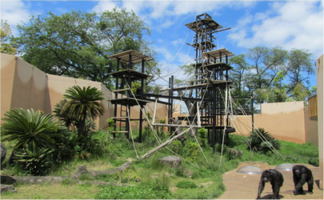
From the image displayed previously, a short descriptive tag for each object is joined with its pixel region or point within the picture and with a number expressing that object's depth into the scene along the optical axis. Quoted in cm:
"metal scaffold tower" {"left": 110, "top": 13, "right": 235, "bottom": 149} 1548
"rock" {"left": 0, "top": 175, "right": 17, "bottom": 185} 720
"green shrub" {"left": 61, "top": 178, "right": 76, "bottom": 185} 779
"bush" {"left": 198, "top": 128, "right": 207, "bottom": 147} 1695
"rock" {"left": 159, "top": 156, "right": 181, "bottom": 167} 1085
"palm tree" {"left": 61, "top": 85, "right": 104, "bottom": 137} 1084
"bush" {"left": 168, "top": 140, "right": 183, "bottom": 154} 1374
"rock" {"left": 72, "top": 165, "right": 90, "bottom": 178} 829
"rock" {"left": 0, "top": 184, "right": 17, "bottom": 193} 647
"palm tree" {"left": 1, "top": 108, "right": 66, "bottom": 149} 846
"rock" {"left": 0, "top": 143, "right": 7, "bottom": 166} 685
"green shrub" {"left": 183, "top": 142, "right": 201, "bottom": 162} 1310
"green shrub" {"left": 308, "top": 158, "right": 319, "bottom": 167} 1440
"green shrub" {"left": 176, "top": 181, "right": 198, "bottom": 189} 837
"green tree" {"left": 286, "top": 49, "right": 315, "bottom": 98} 3394
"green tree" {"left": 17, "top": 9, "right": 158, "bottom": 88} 2544
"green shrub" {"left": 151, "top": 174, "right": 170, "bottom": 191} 742
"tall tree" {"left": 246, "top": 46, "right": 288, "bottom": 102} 3519
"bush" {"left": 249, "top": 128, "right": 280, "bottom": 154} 1720
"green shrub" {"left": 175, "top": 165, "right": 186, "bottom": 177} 1014
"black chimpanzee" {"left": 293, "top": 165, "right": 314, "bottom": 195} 674
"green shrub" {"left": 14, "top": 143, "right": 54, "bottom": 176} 856
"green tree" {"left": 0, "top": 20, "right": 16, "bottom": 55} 2222
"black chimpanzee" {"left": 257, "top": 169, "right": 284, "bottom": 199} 607
